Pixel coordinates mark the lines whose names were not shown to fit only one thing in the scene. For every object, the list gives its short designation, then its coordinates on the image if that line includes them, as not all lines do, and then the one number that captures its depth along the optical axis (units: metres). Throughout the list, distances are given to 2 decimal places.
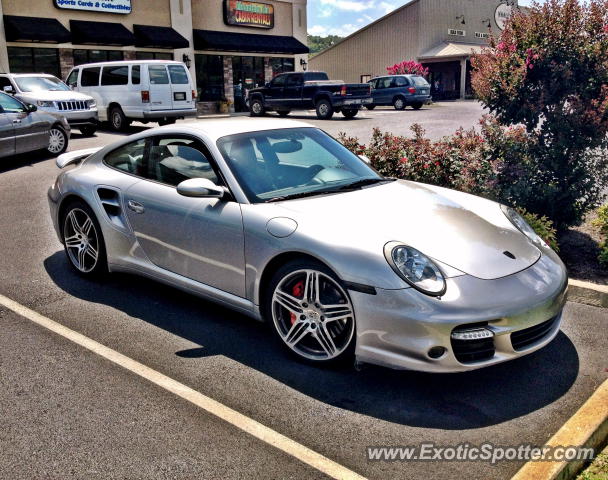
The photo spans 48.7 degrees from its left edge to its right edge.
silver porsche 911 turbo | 3.90
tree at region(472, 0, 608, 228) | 6.91
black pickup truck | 24.97
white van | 19.54
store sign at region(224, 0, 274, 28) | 34.69
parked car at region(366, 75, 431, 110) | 32.16
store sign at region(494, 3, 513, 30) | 56.22
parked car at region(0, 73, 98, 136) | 17.53
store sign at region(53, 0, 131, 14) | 27.84
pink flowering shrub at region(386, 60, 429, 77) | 45.88
